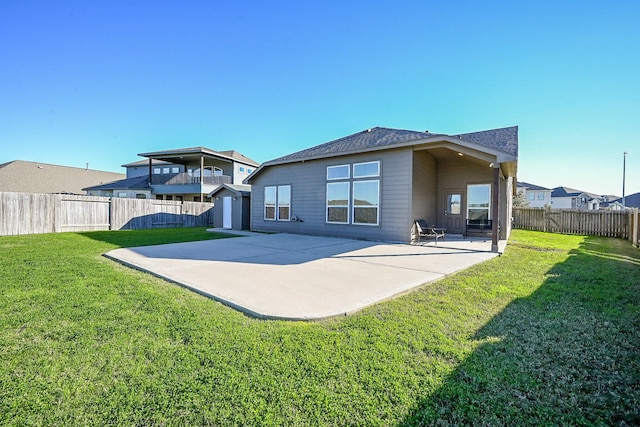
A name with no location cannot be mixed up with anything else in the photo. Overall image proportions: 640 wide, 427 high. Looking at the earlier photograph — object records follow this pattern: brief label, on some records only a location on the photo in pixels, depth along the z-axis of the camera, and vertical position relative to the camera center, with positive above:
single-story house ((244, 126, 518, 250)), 9.68 +1.00
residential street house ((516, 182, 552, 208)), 39.47 +2.27
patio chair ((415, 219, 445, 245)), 9.77 -0.71
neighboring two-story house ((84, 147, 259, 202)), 23.47 +2.75
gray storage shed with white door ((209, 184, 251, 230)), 15.99 +0.01
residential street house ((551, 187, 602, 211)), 41.59 +1.80
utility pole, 27.65 +4.47
